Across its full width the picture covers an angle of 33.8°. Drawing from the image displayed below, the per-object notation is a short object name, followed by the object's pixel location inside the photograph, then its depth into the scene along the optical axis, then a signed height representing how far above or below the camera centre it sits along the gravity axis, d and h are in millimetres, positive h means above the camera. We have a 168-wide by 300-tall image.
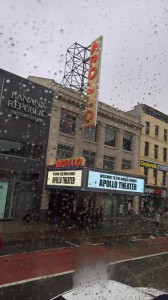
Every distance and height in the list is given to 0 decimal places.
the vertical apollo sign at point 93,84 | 22784 +9396
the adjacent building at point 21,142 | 20312 +3846
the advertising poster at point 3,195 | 19850 -267
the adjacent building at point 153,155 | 32656 +5637
